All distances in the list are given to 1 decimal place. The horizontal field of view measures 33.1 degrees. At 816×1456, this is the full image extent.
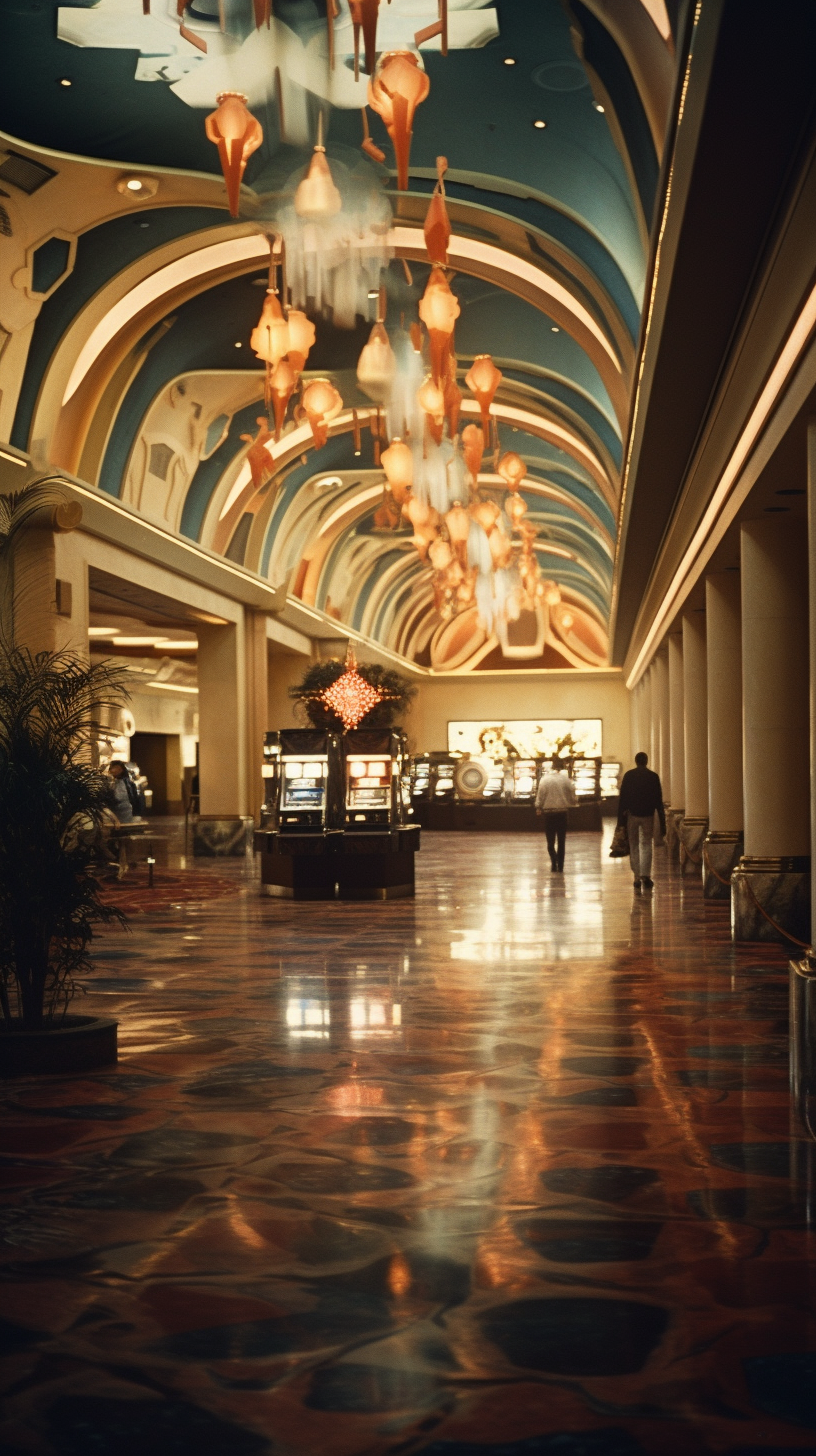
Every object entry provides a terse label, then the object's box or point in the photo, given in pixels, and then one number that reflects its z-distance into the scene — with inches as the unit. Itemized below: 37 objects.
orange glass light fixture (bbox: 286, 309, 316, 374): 362.0
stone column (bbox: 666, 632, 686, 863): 738.8
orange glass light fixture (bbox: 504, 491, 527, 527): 634.2
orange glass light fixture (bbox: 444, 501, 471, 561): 581.3
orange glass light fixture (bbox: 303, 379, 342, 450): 402.0
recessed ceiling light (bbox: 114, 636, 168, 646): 1005.2
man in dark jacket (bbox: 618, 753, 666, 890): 531.2
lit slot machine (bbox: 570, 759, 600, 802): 1247.5
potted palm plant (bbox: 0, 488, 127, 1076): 206.1
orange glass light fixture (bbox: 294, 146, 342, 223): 292.5
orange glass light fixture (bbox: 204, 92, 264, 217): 264.2
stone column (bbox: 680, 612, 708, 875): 605.6
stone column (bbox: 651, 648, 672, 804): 857.5
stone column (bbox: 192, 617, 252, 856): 778.2
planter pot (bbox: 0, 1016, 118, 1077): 209.0
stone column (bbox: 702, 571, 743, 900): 484.4
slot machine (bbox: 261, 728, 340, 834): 537.3
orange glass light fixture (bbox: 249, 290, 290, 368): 357.1
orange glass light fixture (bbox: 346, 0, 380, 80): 204.7
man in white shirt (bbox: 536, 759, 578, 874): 632.4
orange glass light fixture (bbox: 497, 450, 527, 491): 554.3
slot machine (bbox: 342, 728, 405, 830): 540.1
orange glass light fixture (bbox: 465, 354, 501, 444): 400.2
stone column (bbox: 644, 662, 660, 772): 956.2
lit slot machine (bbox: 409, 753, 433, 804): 1243.2
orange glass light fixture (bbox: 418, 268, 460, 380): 326.6
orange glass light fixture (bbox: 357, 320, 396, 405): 364.2
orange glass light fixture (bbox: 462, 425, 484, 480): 457.6
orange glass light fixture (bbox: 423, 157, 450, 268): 281.4
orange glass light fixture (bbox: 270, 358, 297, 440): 368.8
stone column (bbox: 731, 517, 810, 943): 374.0
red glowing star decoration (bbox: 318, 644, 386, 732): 663.1
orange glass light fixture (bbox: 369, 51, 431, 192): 251.6
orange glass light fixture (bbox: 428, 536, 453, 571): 653.9
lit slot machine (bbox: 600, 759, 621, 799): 1378.0
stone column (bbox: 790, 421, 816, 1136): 180.7
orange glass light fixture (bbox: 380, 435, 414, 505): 446.0
